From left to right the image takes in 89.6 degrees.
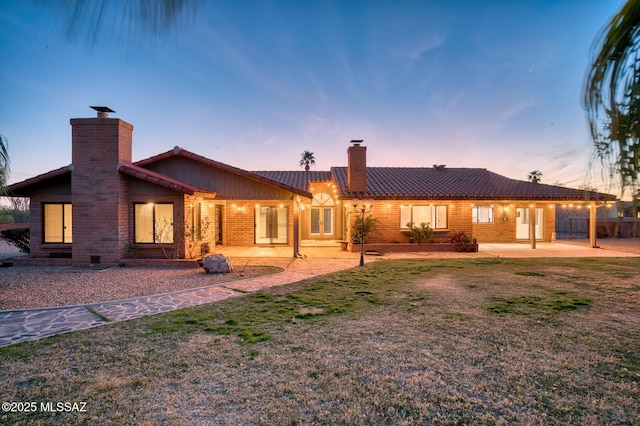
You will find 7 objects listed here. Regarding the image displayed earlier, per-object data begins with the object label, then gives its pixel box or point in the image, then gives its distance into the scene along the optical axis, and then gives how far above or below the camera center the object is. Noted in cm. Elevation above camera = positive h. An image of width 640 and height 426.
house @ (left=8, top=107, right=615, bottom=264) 1159 +47
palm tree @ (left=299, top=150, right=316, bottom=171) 4509 +756
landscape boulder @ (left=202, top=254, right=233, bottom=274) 1021 -164
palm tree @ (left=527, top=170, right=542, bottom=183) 4878 +559
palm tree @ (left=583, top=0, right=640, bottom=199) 106 +41
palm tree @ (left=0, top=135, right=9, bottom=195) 405 +68
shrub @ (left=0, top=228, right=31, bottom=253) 1314 -101
